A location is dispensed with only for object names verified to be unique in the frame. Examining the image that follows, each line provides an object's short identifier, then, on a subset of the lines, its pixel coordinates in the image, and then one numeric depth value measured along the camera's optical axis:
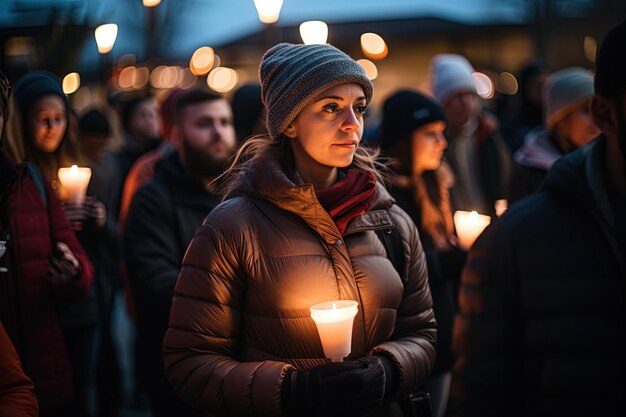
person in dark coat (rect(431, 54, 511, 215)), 6.77
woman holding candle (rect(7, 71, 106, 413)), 4.75
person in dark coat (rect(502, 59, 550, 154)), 9.30
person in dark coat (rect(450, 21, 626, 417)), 2.36
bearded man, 4.64
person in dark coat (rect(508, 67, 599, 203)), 5.47
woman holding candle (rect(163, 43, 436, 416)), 2.80
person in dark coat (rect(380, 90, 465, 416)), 4.73
